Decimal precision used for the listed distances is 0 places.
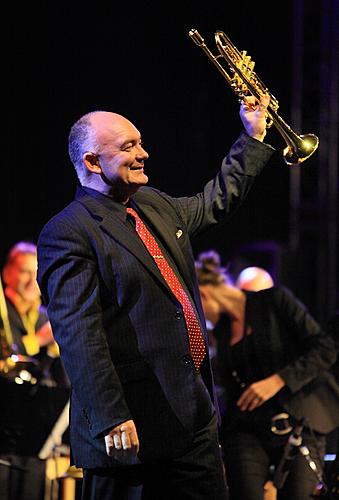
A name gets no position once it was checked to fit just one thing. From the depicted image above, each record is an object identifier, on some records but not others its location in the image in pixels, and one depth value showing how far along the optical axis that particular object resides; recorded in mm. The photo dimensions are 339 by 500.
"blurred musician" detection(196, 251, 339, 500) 10742
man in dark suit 6828
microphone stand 10625
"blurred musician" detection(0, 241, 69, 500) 11492
